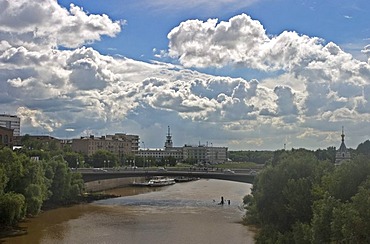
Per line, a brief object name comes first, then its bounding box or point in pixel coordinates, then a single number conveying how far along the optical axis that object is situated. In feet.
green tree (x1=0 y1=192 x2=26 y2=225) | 166.61
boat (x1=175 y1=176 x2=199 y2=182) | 553.23
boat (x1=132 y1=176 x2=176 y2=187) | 449.48
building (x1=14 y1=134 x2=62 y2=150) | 515.05
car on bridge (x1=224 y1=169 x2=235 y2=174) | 301.43
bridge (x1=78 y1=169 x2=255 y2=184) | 292.20
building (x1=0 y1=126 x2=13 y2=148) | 363.56
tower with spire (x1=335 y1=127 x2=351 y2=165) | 294.62
